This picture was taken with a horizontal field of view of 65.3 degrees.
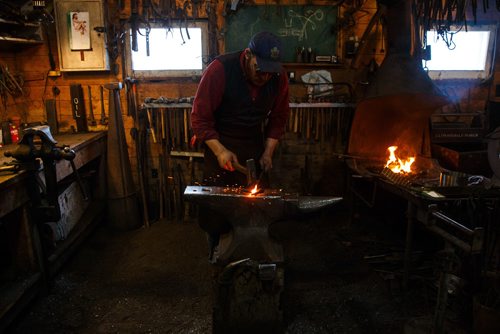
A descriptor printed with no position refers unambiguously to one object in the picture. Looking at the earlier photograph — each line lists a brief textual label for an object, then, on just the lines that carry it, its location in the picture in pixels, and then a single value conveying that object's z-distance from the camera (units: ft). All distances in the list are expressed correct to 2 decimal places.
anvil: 7.72
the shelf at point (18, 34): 12.88
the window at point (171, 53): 15.43
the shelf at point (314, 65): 15.44
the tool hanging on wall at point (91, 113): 15.69
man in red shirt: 9.04
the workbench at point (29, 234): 8.91
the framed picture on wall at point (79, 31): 14.60
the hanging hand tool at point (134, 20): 14.90
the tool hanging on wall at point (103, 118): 15.86
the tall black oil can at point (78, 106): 15.40
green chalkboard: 15.23
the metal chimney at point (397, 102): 12.64
